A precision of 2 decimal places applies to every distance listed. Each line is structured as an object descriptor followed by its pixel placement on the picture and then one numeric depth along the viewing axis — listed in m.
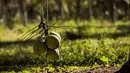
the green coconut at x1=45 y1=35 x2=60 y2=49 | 5.96
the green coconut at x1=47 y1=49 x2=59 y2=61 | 6.12
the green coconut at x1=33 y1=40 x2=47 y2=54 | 6.01
